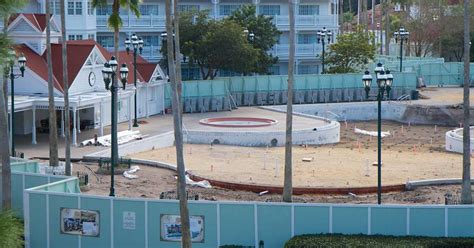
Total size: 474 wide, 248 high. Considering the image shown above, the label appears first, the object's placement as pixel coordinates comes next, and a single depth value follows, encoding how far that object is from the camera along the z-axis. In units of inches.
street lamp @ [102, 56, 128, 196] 1298.0
